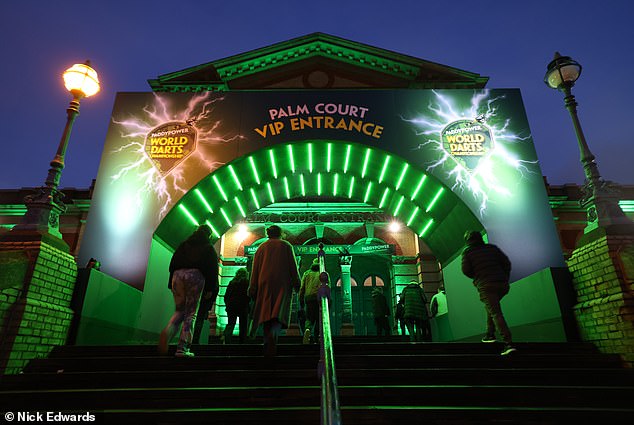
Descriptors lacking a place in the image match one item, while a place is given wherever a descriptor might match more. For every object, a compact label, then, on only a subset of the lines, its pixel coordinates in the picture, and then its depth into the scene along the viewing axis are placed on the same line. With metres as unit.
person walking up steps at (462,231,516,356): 5.60
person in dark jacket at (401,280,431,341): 9.95
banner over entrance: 8.43
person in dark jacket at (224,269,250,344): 8.00
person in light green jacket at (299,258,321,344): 7.77
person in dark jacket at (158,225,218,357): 5.08
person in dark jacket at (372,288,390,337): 11.16
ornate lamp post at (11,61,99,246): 5.98
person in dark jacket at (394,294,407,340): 11.84
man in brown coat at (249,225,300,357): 4.87
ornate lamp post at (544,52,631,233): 5.89
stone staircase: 3.39
